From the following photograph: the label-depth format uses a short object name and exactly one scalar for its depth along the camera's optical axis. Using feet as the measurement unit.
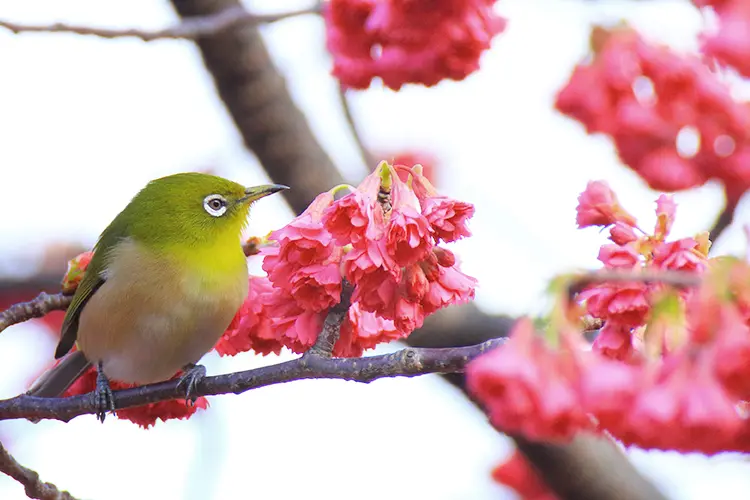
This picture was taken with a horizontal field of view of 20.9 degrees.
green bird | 26.71
